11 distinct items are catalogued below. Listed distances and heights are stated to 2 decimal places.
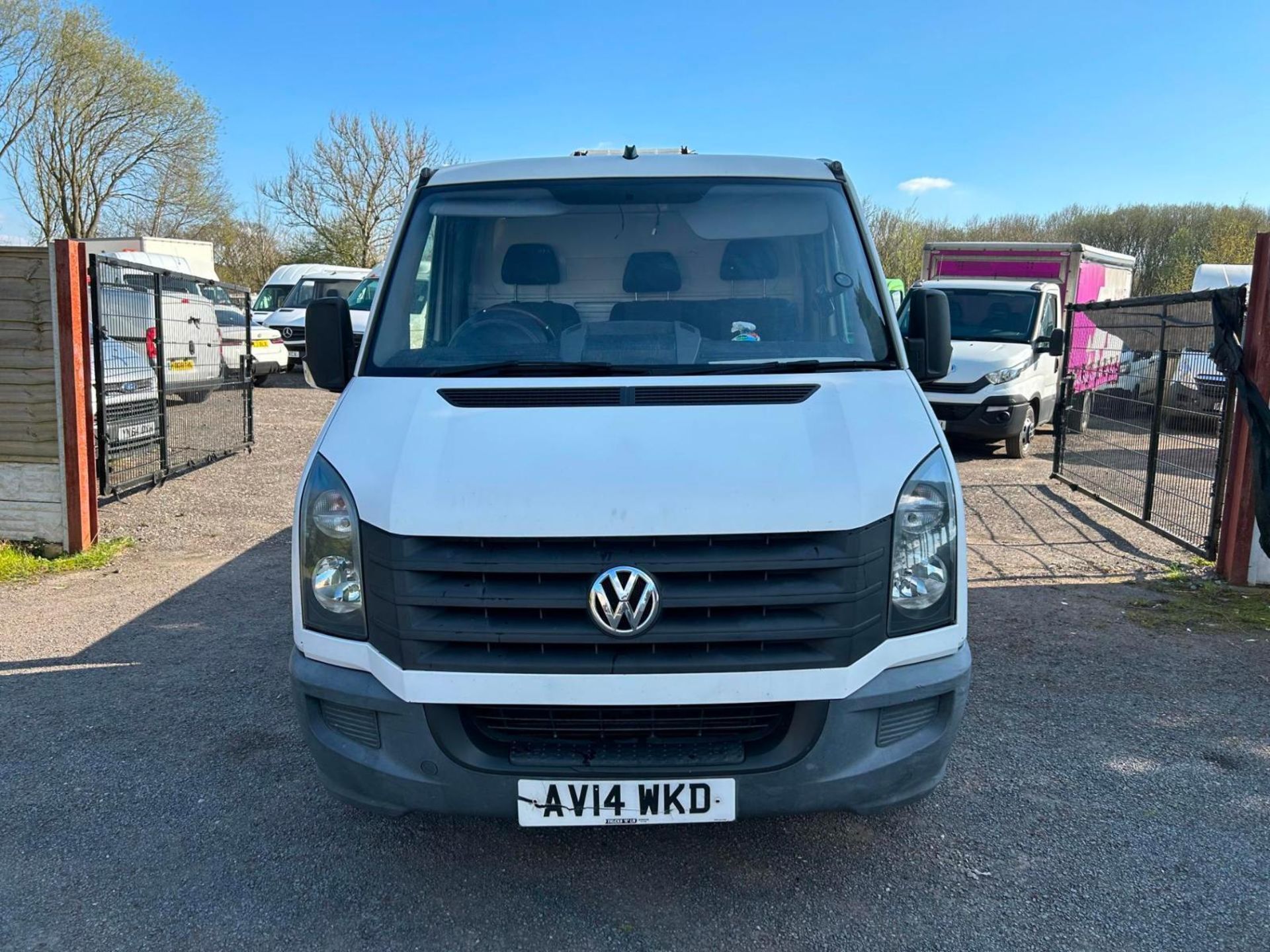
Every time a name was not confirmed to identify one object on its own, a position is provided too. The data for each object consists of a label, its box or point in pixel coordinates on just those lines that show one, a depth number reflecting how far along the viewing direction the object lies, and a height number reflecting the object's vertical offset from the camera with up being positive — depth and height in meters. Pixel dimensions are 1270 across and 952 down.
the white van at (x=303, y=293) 20.50 +1.32
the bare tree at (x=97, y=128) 31.53 +7.55
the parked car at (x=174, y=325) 8.10 +0.20
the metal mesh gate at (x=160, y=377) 8.03 -0.30
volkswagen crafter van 2.66 -0.68
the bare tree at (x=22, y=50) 30.05 +9.51
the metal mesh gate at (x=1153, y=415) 6.88 -0.36
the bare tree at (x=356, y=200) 35.81 +5.70
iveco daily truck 10.30 +0.28
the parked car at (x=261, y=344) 13.38 +0.10
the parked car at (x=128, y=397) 8.12 -0.46
